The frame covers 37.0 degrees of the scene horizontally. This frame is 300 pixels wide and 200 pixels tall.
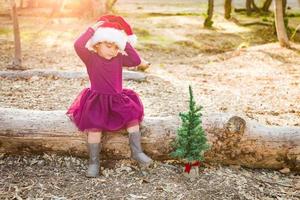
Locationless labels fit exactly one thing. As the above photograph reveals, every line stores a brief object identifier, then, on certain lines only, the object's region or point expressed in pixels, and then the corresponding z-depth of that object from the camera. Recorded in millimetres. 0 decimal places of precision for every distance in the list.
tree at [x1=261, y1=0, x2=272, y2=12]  20625
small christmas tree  4102
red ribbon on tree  4223
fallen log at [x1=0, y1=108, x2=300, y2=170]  4395
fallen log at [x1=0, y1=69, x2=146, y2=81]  8438
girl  4227
